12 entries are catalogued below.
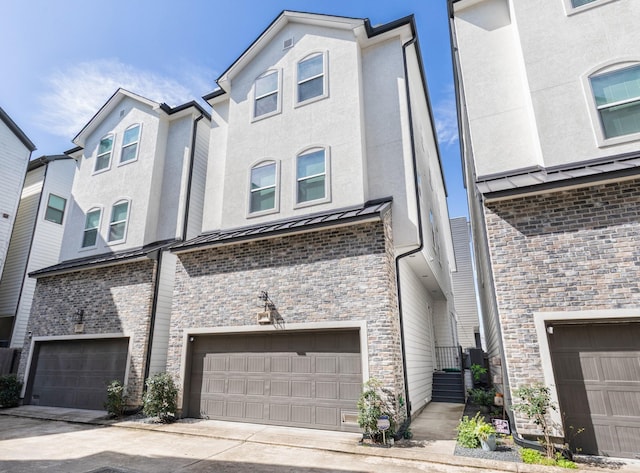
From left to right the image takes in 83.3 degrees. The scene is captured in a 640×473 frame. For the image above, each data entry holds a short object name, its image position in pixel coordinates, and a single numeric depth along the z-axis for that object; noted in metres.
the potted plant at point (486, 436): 6.46
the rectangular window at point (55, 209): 17.91
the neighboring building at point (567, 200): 6.28
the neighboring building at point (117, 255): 11.44
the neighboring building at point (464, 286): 21.86
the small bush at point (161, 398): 9.48
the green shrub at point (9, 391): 12.19
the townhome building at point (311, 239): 8.48
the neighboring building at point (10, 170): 16.14
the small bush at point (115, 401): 10.13
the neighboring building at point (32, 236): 16.22
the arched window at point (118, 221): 13.29
